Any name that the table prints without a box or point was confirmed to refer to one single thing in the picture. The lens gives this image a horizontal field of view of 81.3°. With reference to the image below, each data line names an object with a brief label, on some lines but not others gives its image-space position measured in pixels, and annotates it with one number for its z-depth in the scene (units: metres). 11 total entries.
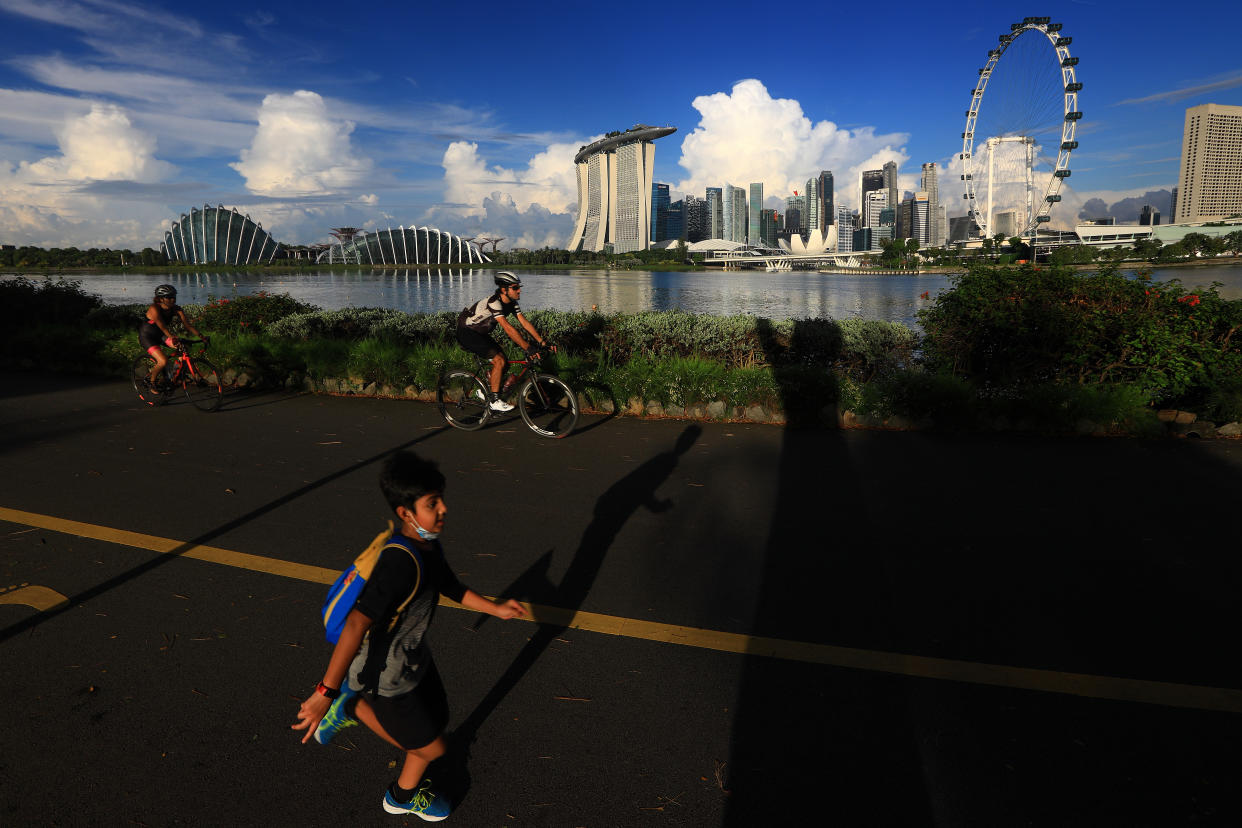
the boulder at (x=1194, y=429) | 7.07
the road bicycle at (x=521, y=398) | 7.91
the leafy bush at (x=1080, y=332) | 7.65
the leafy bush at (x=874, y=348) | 9.45
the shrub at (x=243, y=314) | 13.39
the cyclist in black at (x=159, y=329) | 9.15
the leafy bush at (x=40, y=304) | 15.30
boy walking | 2.11
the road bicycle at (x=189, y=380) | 9.27
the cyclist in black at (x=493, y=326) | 7.77
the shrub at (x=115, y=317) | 14.38
